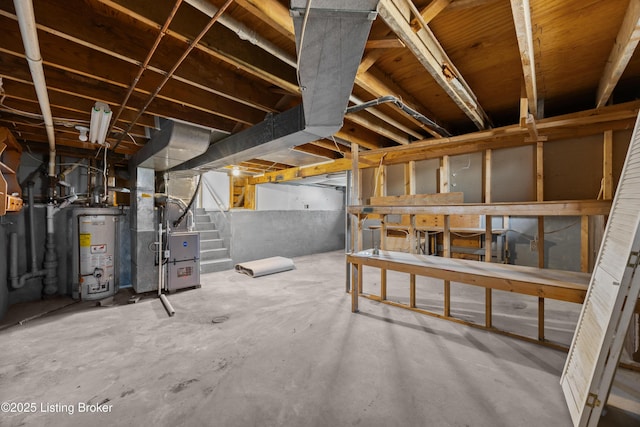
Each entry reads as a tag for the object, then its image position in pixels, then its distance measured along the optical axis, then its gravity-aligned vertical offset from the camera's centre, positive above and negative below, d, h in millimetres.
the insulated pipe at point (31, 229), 3344 -241
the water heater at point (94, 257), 3258 -610
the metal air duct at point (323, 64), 947 +723
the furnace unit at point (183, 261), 3609 -731
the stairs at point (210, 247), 4864 -751
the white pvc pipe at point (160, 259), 3300 -625
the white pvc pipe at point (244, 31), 1197 +996
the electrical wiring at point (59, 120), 2205 +927
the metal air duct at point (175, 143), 2561 +741
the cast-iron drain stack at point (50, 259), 3422 -660
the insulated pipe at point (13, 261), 3109 -626
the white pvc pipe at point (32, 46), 1022 +813
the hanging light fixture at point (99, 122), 2014 +787
